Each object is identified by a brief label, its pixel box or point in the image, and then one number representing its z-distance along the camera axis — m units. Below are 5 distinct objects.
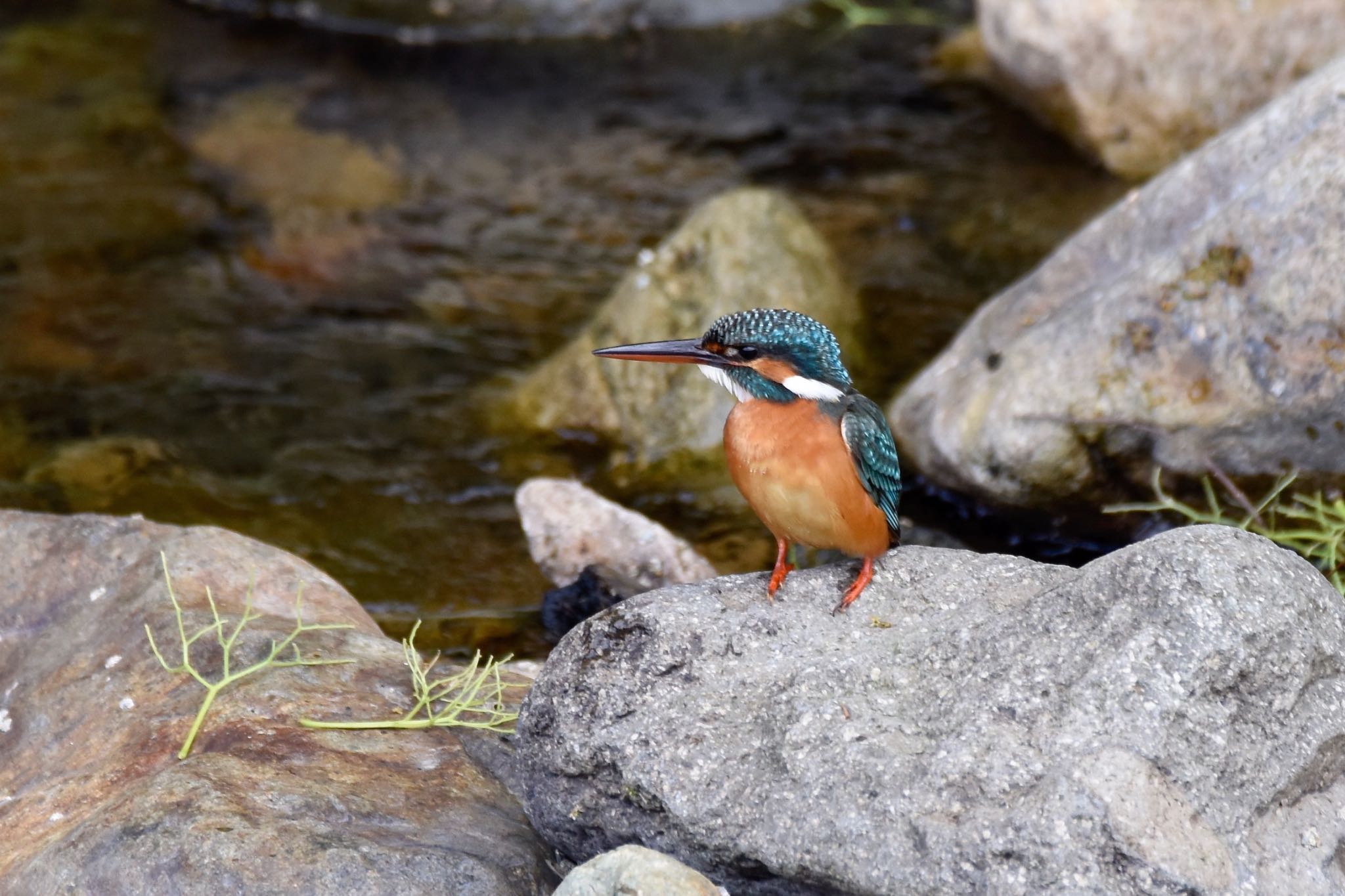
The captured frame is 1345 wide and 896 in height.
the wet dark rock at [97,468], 12.02
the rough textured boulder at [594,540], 10.53
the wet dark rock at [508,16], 21.05
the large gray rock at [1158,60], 15.80
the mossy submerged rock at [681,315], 12.85
